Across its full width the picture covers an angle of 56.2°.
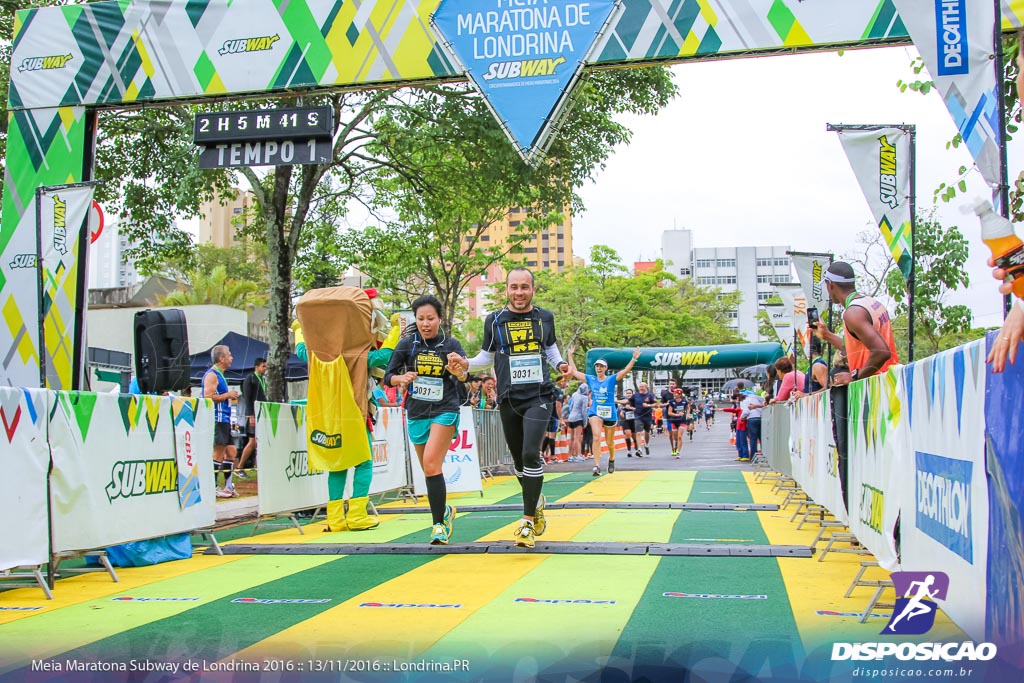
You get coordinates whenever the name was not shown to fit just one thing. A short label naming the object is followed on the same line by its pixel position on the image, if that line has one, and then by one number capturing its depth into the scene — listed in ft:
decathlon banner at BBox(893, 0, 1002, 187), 25.54
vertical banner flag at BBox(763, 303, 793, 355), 72.79
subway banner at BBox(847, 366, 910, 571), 16.87
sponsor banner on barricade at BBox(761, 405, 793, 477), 45.18
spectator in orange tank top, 20.36
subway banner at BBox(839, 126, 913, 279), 29.12
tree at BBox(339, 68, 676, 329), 46.06
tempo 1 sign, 32.94
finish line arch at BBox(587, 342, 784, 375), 129.39
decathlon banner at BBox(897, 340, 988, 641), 12.42
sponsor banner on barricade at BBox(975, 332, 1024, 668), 11.02
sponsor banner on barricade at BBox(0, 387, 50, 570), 19.61
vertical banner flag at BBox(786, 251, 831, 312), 42.47
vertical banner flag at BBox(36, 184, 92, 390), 31.12
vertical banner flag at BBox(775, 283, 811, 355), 47.85
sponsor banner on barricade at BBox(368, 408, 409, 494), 39.47
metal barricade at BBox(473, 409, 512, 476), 56.75
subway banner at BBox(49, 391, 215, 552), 21.29
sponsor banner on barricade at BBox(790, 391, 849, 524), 26.27
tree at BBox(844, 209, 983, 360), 69.77
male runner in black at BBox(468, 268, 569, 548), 24.21
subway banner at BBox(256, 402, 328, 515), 29.73
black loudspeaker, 29.72
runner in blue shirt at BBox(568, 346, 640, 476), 56.29
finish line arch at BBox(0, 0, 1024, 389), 31.17
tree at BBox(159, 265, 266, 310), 151.43
